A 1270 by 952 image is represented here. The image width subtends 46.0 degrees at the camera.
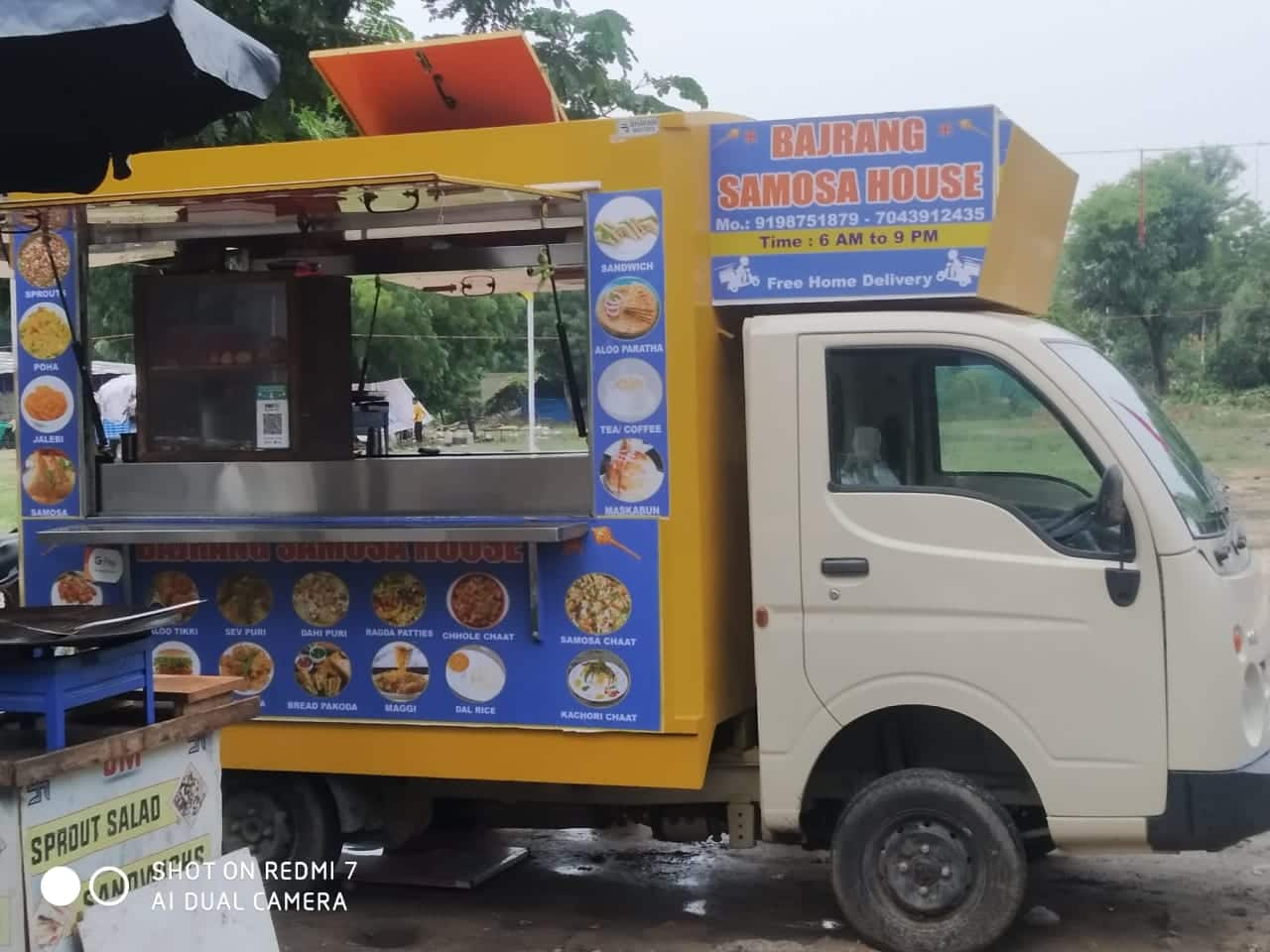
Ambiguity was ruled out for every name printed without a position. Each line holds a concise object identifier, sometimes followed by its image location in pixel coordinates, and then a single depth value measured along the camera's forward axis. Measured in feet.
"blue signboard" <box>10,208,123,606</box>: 19.15
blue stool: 11.30
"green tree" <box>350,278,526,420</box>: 26.20
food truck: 16.17
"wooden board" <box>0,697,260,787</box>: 10.79
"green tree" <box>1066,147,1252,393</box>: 98.32
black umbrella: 10.38
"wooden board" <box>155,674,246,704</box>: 12.89
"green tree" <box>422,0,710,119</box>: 30.78
